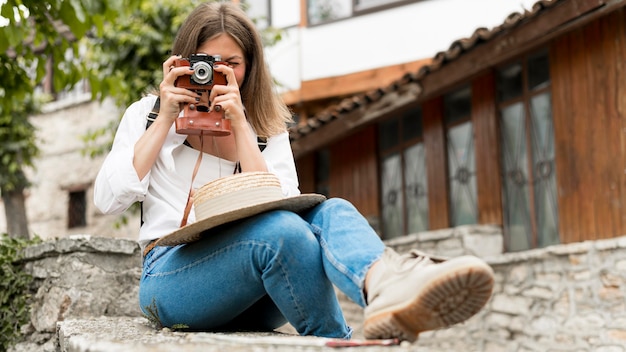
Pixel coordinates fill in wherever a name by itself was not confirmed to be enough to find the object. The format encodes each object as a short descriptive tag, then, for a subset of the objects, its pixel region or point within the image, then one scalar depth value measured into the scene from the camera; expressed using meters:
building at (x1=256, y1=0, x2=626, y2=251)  6.21
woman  1.85
